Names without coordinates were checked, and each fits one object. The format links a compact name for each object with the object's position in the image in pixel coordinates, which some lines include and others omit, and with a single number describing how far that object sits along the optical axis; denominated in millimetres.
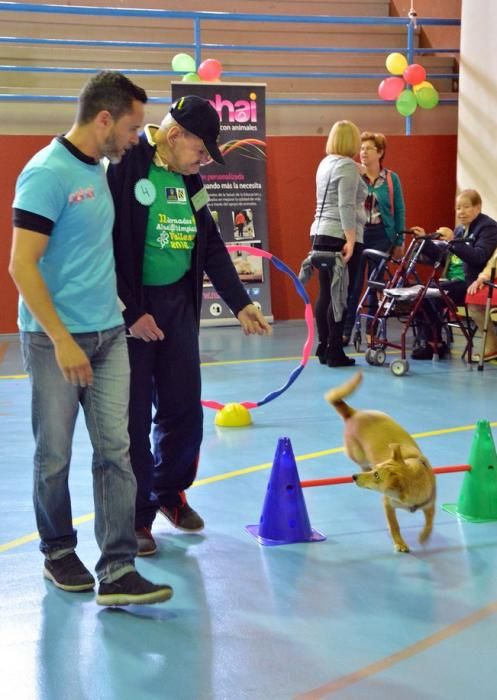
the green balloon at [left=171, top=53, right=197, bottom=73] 10570
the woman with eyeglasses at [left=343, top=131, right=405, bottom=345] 8781
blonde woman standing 7645
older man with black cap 3473
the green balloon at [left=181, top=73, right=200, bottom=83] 10185
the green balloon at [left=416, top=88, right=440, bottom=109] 10727
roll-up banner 10359
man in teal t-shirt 2871
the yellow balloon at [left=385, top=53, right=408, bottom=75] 10820
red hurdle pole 3947
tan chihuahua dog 3592
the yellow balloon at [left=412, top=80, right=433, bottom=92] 10766
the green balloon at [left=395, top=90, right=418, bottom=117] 10789
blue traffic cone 3842
